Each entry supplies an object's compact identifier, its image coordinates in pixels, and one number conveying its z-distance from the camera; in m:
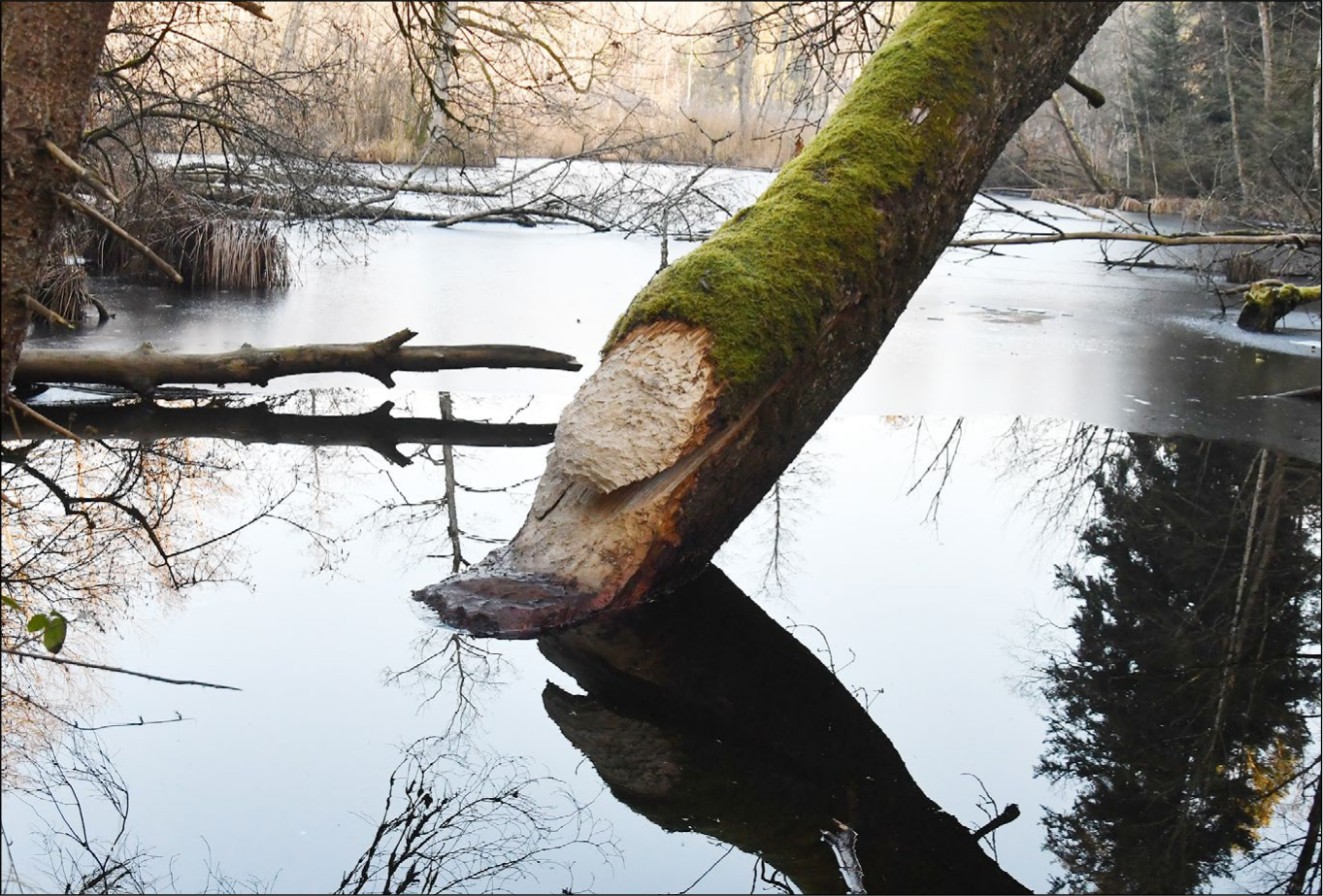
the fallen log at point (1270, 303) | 11.96
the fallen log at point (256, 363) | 6.73
